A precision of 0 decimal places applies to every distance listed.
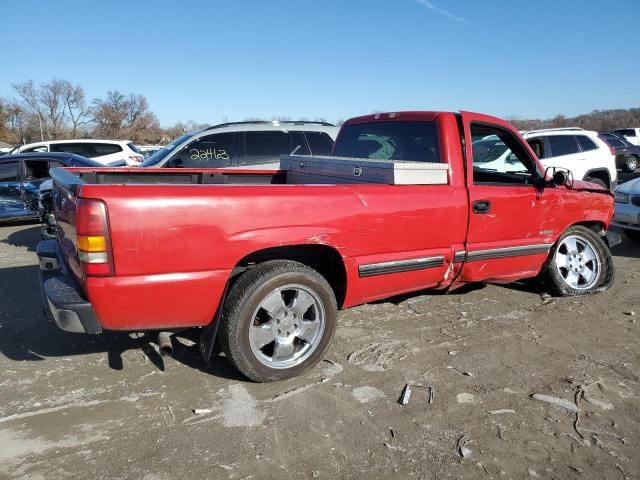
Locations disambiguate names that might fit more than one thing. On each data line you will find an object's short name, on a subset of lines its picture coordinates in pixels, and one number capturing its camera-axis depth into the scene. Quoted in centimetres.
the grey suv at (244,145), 787
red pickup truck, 270
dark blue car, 922
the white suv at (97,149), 1451
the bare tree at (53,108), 7338
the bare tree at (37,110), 6987
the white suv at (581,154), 961
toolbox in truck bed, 358
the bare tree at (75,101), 7581
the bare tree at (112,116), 7244
